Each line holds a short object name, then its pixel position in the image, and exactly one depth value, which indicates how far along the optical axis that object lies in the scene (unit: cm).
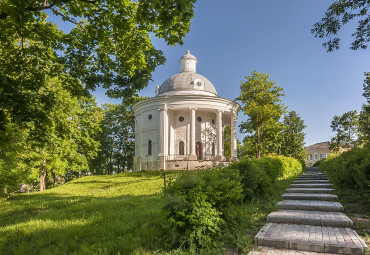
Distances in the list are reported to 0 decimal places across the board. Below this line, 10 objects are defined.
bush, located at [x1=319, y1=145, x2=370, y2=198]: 711
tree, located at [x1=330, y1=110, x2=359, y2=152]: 3872
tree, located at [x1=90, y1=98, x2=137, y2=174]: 4106
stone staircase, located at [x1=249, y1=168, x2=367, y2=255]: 423
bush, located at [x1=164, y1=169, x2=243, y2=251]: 431
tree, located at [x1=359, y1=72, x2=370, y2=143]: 3057
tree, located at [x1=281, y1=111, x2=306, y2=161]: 4350
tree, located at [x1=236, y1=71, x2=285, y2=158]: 2919
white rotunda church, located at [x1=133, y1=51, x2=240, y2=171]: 2977
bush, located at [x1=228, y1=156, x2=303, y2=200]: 802
